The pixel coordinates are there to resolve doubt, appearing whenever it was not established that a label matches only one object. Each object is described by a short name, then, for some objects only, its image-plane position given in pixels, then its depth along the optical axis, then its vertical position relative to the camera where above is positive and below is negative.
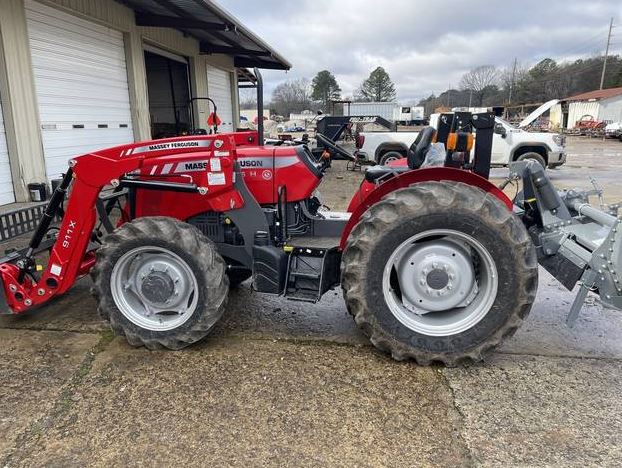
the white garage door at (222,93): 17.05 +0.73
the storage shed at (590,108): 48.53 +0.48
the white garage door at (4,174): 7.50 -0.92
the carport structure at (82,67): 7.56 +0.86
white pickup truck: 13.55 -0.89
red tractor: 2.96 -0.86
